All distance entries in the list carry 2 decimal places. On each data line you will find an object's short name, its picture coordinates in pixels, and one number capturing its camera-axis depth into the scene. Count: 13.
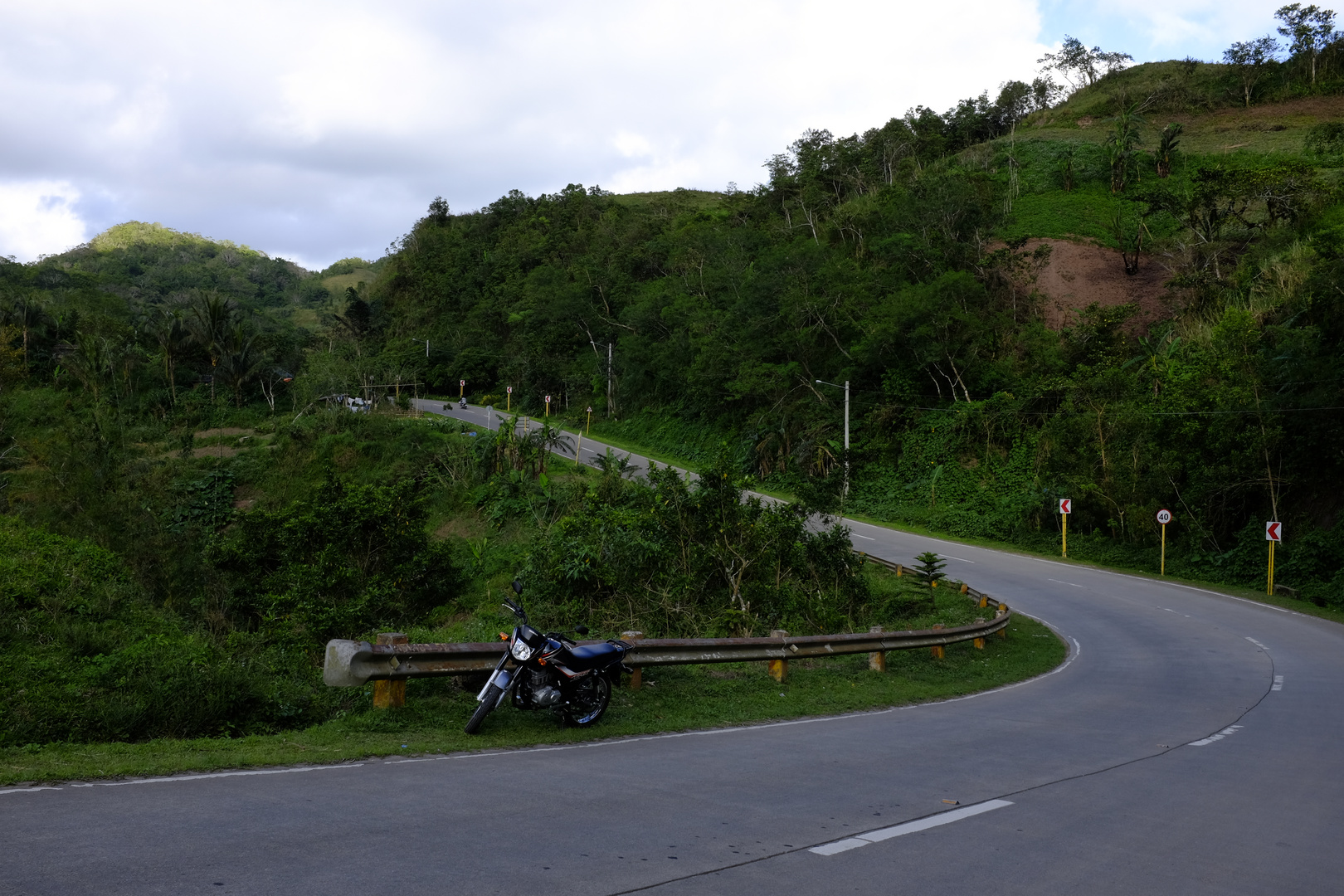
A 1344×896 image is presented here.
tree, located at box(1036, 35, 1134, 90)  87.88
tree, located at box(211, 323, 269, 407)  61.06
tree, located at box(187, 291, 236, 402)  60.31
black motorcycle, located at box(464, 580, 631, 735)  8.33
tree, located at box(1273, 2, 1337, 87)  71.25
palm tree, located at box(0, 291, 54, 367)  60.41
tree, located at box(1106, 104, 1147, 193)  65.50
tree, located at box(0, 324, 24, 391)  53.09
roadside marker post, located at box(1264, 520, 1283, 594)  27.85
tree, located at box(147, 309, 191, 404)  59.25
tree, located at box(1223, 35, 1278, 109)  77.06
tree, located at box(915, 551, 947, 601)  21.70
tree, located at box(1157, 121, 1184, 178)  65.44
